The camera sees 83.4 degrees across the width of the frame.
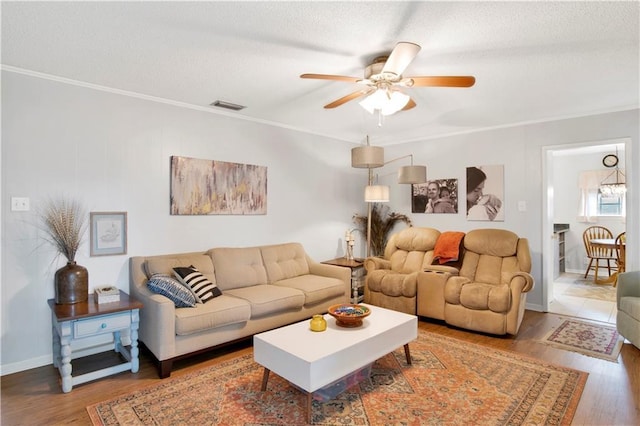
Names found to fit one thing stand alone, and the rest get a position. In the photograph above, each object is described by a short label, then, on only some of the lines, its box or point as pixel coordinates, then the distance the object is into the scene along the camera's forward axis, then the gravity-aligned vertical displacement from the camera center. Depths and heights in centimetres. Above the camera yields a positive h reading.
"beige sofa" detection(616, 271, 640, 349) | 321 -89
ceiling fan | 221 +90
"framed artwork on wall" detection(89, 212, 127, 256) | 323 -17
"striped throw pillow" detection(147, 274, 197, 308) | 299 -64
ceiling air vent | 381 +118
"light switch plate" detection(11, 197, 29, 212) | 285 +10
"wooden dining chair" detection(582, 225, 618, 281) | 608 -68
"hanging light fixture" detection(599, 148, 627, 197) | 593 +41
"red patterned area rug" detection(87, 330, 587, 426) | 224 -128
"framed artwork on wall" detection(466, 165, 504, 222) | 481 +25
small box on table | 287 -65
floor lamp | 368 +50
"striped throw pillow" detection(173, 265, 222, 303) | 318 -63
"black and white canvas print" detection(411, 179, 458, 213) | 521 +23
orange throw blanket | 444 -45
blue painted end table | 256 -83
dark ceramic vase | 282 -54
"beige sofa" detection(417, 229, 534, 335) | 361 -80
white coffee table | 220 -91
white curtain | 661 +34
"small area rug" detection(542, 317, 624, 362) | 326 -128
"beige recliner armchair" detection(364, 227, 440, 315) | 426 -74
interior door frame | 446 -3
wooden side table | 479 -78
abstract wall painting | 376 +30
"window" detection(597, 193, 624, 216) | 650 +9
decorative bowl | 268 -77
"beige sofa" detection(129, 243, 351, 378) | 283 -79
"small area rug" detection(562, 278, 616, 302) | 521 -125
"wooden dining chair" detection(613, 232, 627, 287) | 561 -63
